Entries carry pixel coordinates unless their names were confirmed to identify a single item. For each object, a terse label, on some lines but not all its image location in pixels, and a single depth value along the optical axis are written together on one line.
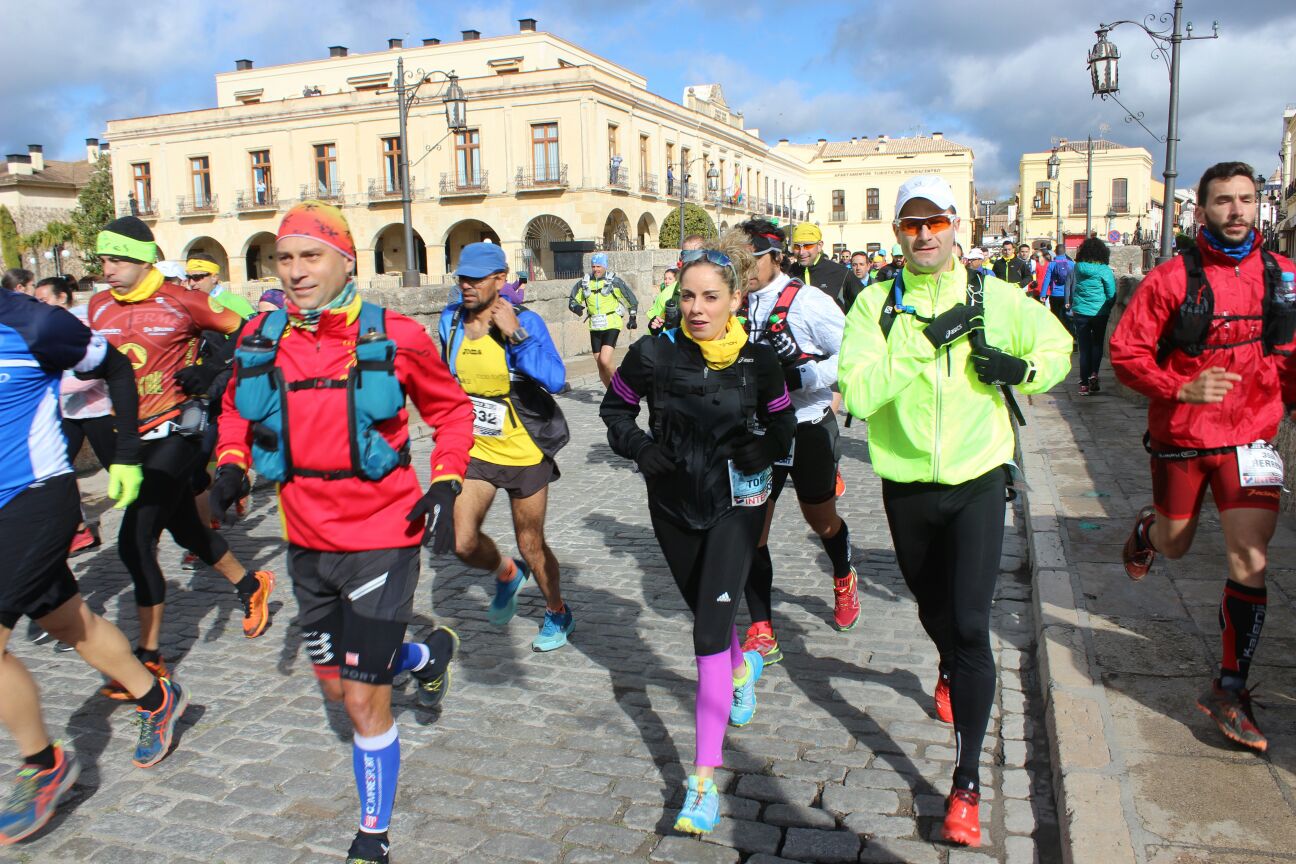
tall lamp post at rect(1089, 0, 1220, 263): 14.07
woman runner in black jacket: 3.62
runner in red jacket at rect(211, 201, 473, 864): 3.22
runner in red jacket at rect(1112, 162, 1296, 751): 3.82
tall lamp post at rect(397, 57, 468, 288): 21.17
